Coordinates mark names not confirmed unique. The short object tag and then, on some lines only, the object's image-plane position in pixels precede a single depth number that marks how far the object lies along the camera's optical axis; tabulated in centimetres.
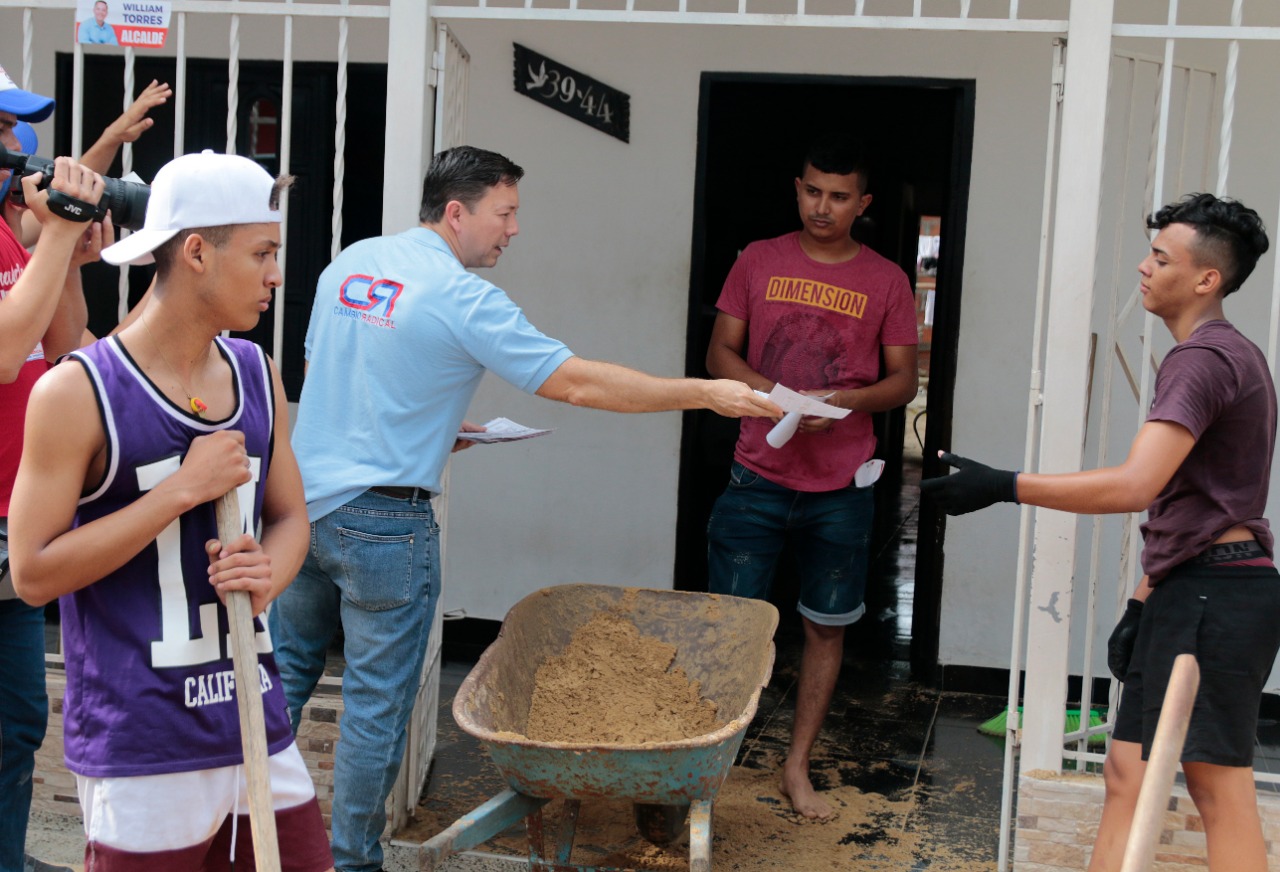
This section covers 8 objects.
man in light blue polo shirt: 316
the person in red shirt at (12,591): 304
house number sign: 536
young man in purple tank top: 205
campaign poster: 381
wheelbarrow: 306
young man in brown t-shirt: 296
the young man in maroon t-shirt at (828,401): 432
